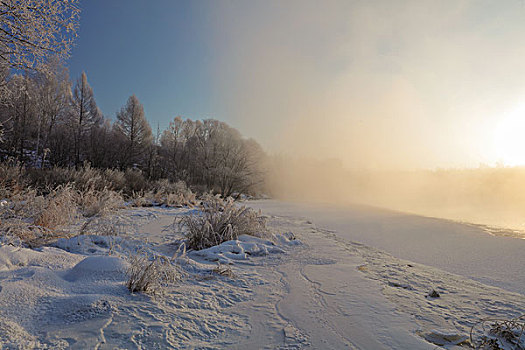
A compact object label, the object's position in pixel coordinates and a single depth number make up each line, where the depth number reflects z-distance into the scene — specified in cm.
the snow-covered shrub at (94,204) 477
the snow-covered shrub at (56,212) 344
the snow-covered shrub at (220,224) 372
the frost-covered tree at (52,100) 1839
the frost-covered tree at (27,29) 371
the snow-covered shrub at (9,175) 531
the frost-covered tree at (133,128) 2455
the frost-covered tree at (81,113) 2233
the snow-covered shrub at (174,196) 931
